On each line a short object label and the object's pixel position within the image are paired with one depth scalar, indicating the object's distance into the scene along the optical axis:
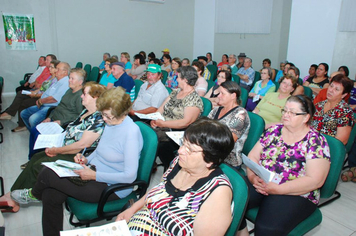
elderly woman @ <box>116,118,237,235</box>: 1.11
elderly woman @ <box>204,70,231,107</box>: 4.06
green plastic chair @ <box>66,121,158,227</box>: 1.68
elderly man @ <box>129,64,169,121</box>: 3.44
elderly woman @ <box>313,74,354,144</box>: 2.42
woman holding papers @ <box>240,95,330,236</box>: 1.58
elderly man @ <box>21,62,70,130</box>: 3.66
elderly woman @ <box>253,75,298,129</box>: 3.14
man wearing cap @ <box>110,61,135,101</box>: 4.16
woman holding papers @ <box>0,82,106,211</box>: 2.15
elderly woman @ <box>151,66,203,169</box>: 2.76
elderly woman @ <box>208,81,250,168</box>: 2.20
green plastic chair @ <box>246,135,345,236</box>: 1.67
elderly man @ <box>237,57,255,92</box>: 6.13
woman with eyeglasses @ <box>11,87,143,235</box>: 1.71
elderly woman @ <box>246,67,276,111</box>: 4.32
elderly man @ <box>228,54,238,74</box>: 7.48
